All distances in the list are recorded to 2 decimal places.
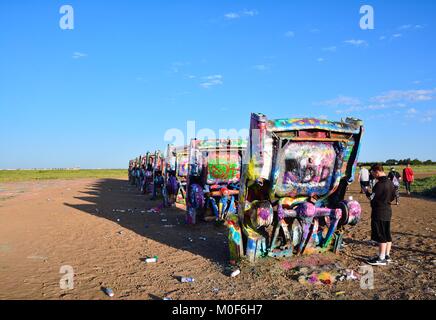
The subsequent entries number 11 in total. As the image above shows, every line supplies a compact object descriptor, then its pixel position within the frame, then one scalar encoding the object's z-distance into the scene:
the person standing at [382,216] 5.80
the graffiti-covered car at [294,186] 5.51
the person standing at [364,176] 14.98
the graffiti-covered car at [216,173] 9.34
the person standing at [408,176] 18.02
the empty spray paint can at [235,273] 5.35
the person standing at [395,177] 13.59
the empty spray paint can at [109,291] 4.67
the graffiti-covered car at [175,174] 12.96
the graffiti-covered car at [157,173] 17.28
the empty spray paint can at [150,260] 6.31
